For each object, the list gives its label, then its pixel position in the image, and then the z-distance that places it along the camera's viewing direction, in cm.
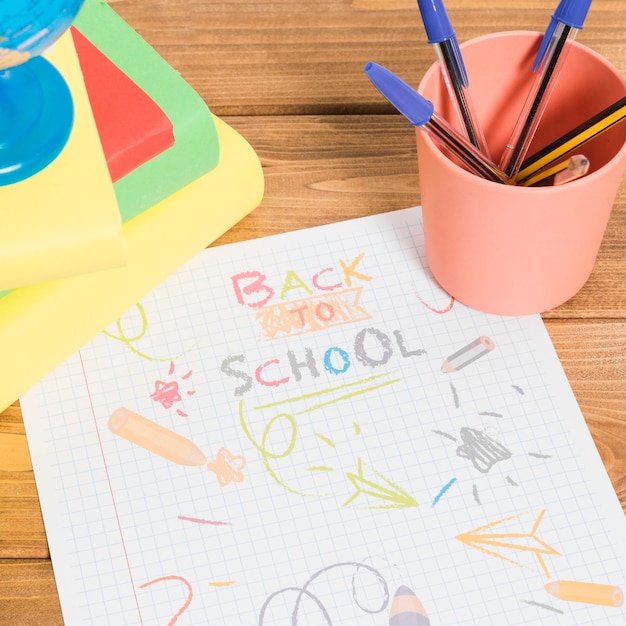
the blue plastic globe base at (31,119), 47
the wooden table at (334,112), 53
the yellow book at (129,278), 51
